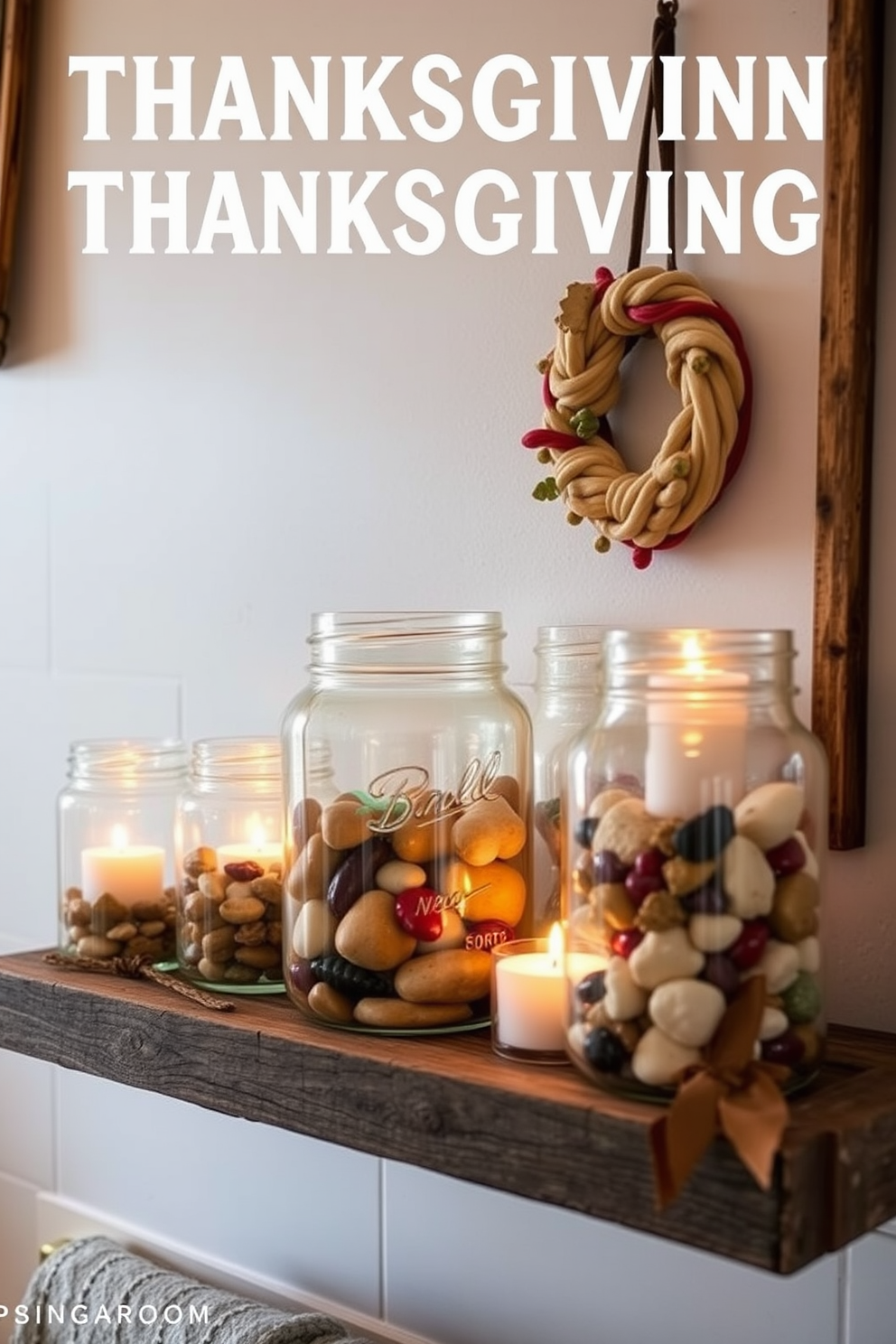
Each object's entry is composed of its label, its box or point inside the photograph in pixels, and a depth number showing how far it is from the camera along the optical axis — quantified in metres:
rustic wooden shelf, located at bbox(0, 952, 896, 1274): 0.66
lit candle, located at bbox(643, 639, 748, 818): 0.72
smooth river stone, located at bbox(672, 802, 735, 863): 0.70
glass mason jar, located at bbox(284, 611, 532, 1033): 0.85
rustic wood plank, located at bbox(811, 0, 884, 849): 0.82
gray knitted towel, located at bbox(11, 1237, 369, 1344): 1.04
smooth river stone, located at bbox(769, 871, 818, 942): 0.71
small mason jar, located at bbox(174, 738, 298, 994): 0.98
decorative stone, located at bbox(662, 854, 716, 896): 0.69
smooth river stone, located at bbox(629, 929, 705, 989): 0.69
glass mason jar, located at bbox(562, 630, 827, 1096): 0.69
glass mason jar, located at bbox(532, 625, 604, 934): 0.93
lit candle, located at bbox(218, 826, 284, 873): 1.00
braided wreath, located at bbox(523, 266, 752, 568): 0.88
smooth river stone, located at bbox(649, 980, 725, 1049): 0.69
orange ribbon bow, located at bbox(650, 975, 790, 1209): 0.64
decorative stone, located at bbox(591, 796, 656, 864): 0.72
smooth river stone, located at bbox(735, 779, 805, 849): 0.71
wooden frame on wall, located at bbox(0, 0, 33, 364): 1.28
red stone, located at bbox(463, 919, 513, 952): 0.87
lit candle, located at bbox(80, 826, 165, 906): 1.07
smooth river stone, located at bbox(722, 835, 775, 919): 0.70
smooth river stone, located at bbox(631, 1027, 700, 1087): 0.69
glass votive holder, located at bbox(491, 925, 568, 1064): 0.80
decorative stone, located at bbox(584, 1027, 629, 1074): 0.72
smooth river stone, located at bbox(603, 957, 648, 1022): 0.71
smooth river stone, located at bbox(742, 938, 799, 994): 0.71
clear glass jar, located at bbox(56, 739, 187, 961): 1.07
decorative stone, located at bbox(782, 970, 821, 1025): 0.72
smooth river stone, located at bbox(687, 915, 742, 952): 0.69
